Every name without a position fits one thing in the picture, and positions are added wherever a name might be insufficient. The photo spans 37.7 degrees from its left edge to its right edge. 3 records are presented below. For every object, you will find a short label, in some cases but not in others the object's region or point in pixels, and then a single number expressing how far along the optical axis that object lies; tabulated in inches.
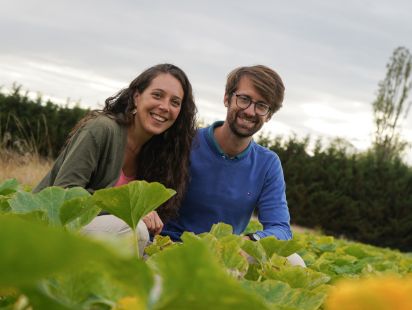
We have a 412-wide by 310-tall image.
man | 126.8
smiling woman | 105.5
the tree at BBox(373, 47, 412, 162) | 1058.7
